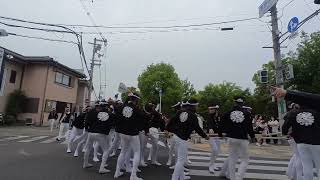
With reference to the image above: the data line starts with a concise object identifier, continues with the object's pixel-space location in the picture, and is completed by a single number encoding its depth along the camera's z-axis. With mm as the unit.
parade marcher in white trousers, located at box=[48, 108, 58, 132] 22672
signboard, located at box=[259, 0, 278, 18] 18566
